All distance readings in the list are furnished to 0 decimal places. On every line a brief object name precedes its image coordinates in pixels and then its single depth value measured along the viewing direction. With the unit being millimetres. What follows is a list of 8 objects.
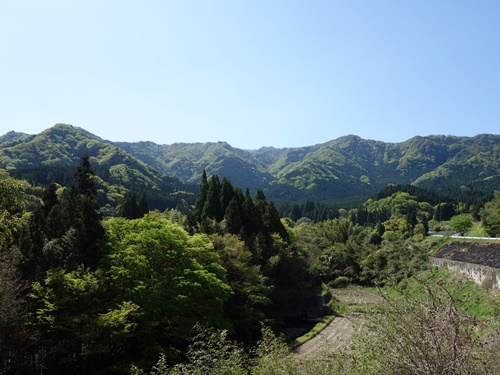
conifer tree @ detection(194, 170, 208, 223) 52656
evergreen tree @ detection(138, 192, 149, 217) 57488
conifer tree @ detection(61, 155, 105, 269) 27172
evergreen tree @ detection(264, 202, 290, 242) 51531
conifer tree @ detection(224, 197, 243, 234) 45094
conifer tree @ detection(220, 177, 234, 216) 51206
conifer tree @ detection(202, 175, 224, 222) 49438
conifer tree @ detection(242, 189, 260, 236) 47875
